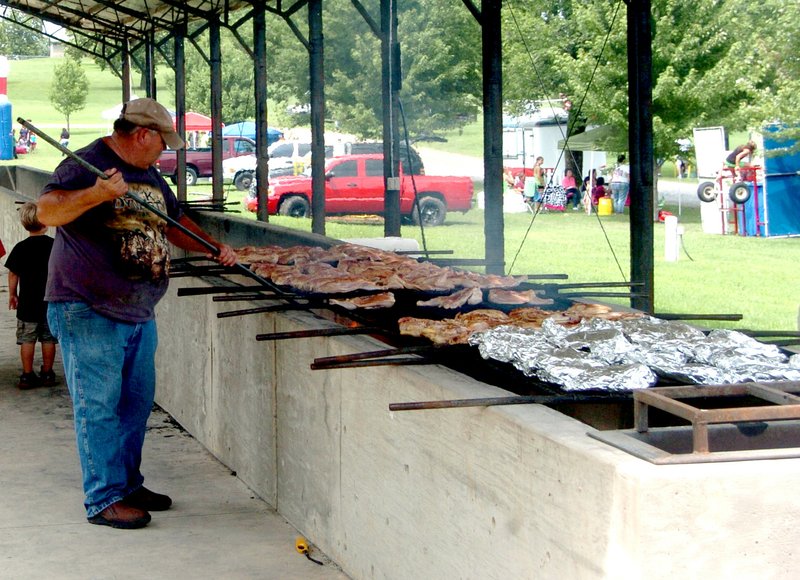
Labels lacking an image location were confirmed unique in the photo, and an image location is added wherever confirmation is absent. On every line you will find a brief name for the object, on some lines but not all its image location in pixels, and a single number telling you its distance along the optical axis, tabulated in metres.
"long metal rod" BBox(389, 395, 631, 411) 3.69
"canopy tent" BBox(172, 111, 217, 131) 59.21
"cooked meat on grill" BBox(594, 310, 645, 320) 5.33
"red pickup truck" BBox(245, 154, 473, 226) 32.28
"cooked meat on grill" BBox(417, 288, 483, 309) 5.97
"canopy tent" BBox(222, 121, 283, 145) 60.04
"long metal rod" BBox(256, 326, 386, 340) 4.96
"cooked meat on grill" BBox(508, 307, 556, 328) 5.23
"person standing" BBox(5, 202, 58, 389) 9.94
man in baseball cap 5.52
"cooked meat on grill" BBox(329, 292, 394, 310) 5.92
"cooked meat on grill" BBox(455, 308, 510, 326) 5.34
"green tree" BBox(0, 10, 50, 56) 124.21
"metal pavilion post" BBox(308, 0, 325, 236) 16.73
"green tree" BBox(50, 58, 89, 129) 79.69
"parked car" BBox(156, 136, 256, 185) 50.91
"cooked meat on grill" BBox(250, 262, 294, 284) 7.33
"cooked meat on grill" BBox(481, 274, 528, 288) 6.63
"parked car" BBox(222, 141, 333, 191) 45.09
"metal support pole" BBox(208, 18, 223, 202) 23.86
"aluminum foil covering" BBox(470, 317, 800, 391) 4.06
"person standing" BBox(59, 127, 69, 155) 60.37
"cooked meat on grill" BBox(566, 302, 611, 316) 5.56
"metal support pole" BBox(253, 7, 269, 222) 19.88
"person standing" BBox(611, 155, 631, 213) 33.94
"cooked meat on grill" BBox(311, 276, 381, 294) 6.38
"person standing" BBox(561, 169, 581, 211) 37.25
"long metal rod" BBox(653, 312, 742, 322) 5.04
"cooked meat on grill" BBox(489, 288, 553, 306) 6.08
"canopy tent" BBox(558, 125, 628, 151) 33.66
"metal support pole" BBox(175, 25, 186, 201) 27.25
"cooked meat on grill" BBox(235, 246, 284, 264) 8.20
